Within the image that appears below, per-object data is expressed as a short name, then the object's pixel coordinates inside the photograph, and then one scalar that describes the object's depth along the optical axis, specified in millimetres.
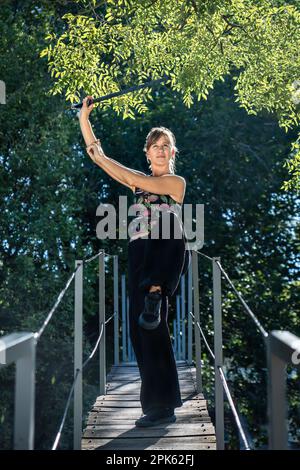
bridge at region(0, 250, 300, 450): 2350
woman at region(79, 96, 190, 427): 4539
